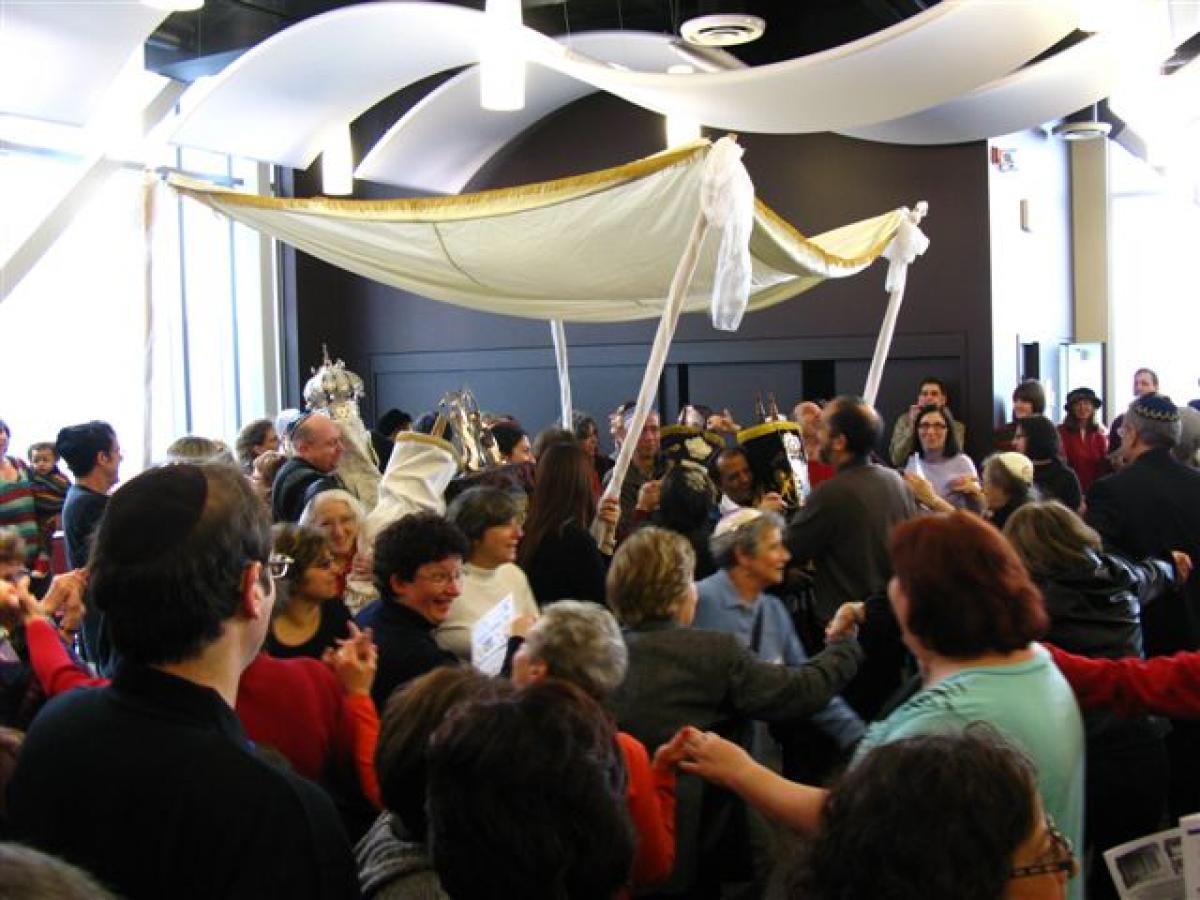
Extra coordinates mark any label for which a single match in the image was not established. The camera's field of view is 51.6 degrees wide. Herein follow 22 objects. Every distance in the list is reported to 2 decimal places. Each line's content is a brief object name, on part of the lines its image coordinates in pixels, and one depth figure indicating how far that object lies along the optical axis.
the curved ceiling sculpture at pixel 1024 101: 7.66
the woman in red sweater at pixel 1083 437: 8.19
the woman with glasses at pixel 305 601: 2.58
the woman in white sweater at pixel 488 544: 3.12
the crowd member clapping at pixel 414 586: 2.57
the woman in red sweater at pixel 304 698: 2.11
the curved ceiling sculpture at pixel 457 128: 9.83
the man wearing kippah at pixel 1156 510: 3.90
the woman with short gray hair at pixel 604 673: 2.02
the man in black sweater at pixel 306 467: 4.36
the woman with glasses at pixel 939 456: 5.49
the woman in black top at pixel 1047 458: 4.98
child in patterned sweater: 6.36
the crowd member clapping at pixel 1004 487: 4.14
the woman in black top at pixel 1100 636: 2.62
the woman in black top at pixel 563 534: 3.57
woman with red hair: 1.81
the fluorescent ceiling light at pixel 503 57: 5.75
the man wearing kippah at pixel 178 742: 1.20
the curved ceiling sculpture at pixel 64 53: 6.97
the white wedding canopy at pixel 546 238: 4.25
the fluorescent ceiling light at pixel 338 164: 9.75
